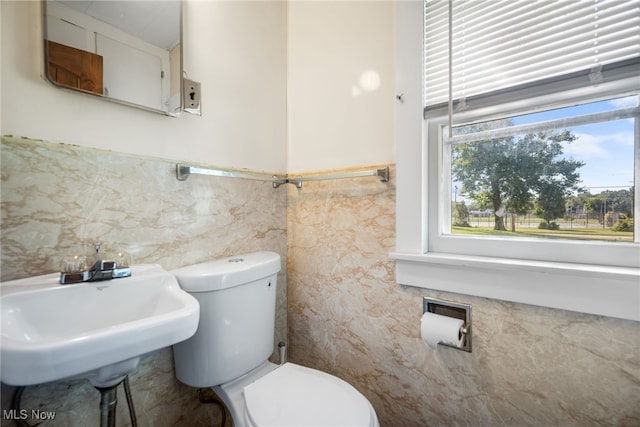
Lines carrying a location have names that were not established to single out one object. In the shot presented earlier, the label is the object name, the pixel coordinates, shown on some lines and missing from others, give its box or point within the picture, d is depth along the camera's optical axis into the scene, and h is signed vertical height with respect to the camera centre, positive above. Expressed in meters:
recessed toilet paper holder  0.96 -0.37
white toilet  0.80 -0.55
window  0.79 +0.20
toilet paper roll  0.90 -0.40
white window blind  0.78 +0.52
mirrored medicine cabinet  0.80 +0.51
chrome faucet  0.75 -0.17
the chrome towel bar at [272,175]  1.04 +0.15
